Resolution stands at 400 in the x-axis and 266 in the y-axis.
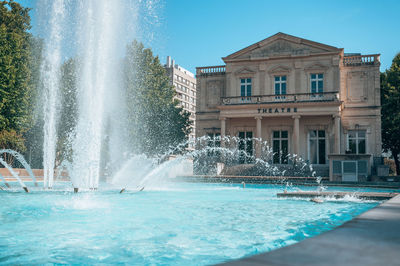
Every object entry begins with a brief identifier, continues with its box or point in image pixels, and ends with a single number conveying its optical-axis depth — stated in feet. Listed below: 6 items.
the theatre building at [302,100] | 97.25
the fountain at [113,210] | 15.24
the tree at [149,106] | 105.81
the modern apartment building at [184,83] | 284.41
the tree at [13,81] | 78.07
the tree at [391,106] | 101.04
